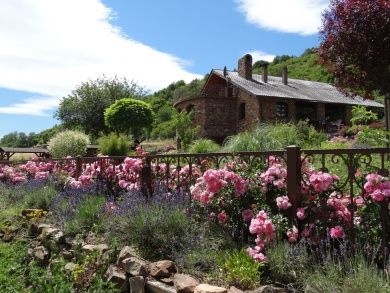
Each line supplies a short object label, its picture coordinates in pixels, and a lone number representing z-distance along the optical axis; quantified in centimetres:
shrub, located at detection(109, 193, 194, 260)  455
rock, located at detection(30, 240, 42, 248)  631
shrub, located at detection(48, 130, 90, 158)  1987
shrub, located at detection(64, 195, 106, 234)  587
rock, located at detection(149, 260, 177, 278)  405
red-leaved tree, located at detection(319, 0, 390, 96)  1030
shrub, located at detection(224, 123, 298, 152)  1098
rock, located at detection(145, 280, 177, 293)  379
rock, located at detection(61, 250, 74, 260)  547
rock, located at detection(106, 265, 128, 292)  437
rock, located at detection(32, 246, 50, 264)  580
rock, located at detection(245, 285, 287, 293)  328
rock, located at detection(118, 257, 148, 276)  416
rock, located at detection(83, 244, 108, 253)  497
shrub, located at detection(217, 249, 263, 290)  357
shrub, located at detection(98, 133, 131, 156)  1880
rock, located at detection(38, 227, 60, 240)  609
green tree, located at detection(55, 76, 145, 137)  4306
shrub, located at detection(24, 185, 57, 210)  777
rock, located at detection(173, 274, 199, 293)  368
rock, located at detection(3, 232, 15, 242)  701
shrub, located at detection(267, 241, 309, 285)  355
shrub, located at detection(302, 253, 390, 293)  295
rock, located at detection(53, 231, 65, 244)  584
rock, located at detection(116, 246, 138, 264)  445
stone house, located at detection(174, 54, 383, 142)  3022
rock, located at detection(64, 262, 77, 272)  510
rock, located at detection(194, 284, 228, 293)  341
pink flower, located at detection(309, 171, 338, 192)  388
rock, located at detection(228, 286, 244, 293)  345
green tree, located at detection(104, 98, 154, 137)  3228
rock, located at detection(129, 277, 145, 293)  407
